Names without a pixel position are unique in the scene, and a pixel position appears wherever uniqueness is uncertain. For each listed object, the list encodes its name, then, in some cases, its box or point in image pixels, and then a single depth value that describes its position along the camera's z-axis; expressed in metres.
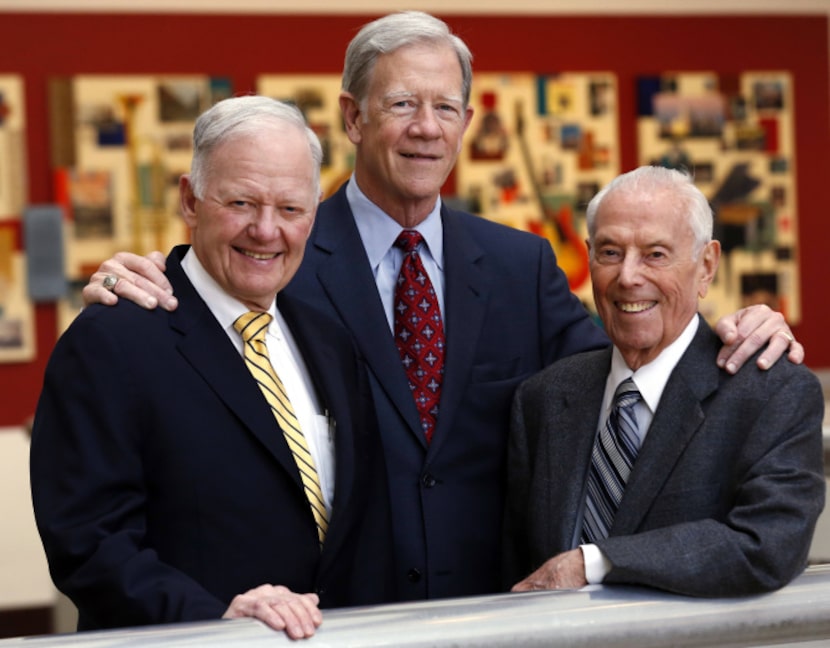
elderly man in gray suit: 5.01
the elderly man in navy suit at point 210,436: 4.98
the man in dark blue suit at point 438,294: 5.51
